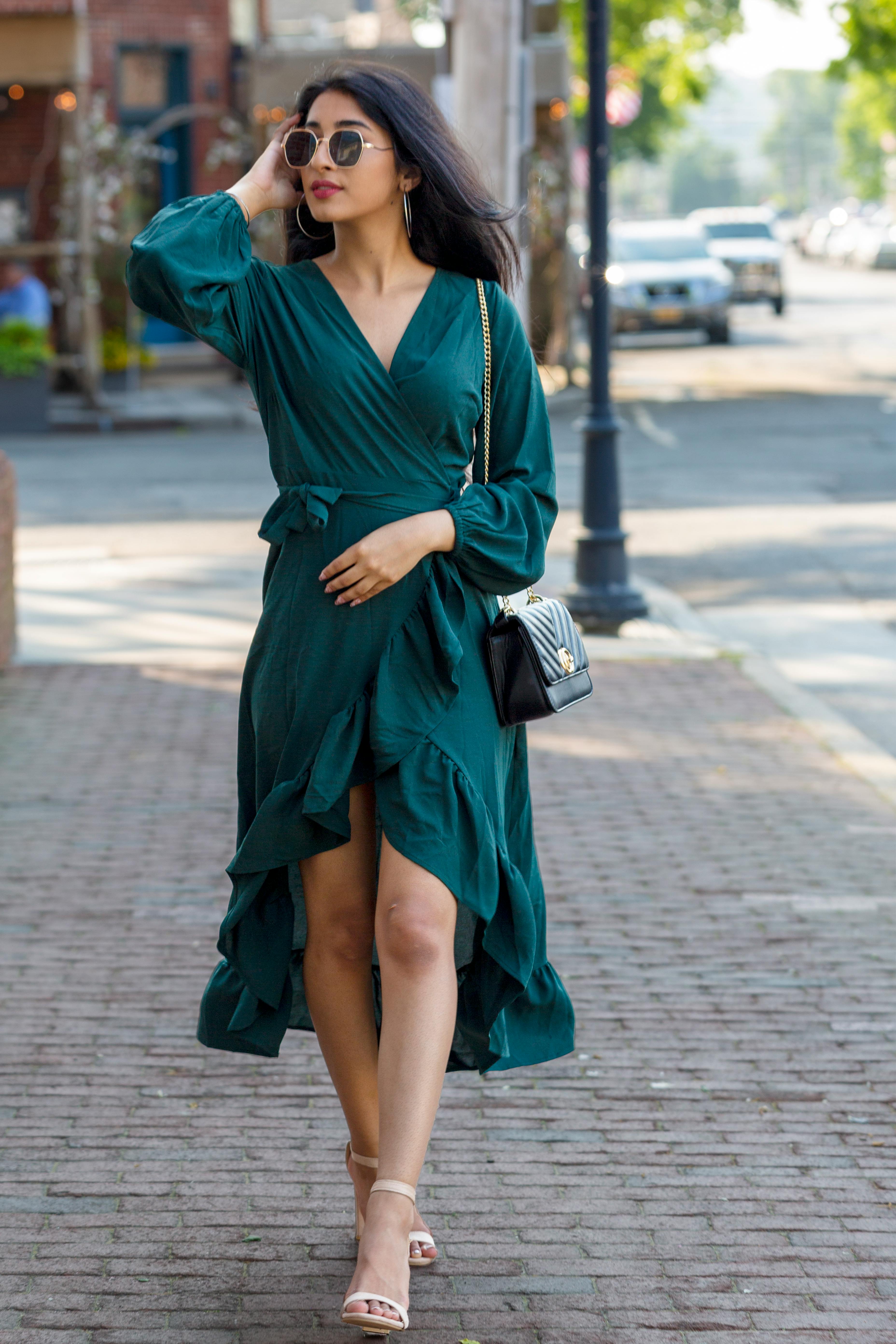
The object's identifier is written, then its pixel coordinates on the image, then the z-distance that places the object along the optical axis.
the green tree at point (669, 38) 39.69
